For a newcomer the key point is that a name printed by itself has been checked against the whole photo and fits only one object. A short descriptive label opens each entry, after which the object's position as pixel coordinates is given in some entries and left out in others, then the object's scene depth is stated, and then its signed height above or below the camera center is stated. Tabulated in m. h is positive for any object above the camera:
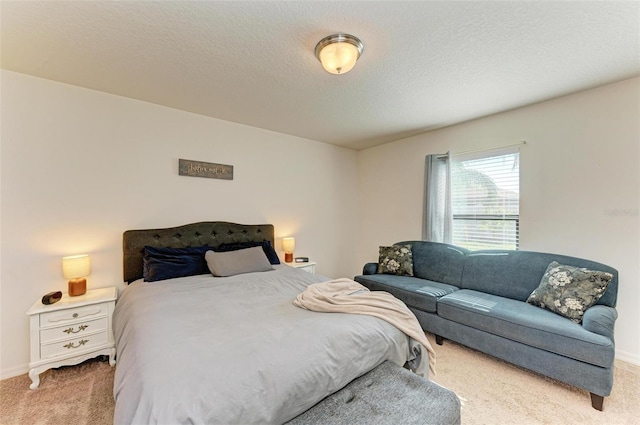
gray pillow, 2.67 -0.57
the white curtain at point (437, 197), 3.56 +0.16
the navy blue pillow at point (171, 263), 2.48 -0.55
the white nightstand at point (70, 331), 1.98 -0.99
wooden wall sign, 3.03 +0.48
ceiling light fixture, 1.74 +1.08
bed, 0.98 -0.68
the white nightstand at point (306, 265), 3.56 -0.78
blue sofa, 1.83 -0.90
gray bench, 1.13 -0.92
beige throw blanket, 1.70 -0.66
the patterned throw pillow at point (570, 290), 2.05 -0.68
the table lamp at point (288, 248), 3.71 -0.56
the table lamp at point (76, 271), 2.20 -0.54
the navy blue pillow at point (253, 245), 3.08 -0.47
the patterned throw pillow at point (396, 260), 3.47 -0.71
